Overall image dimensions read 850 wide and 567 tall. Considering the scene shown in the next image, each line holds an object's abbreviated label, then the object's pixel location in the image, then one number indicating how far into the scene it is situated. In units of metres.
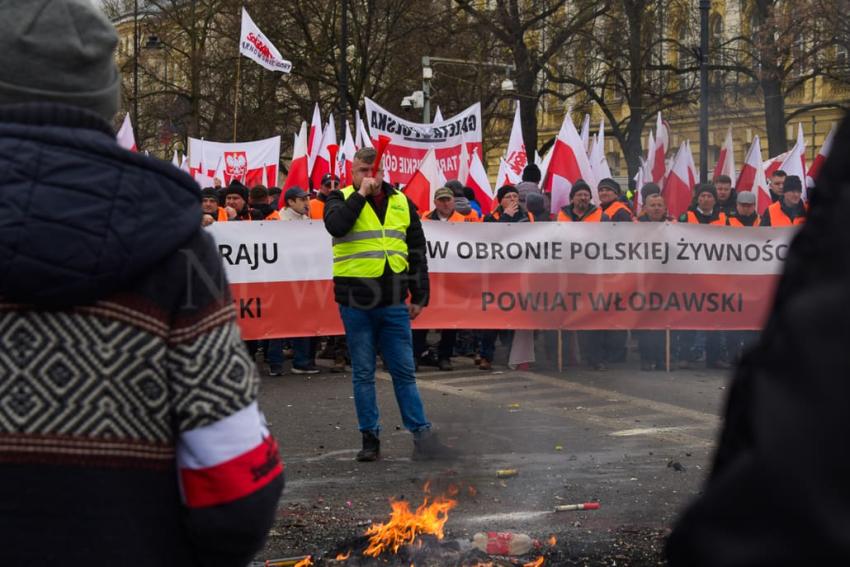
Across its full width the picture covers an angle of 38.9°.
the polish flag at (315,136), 18.92
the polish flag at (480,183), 17.59
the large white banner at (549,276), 12.73
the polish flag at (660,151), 18.12
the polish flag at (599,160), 19.25
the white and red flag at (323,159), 18.38
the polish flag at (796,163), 17.71
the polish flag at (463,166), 18.33
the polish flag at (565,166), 15.91
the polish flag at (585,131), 18.64
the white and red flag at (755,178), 15.80
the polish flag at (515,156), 19.33
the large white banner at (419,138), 18.28
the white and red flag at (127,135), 19.25
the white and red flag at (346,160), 17.81
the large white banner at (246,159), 22.02
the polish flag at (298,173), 17.53
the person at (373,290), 7.86
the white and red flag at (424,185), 15.19
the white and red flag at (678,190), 16.00
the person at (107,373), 2.11
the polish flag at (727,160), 18.22
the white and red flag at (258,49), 22.59
